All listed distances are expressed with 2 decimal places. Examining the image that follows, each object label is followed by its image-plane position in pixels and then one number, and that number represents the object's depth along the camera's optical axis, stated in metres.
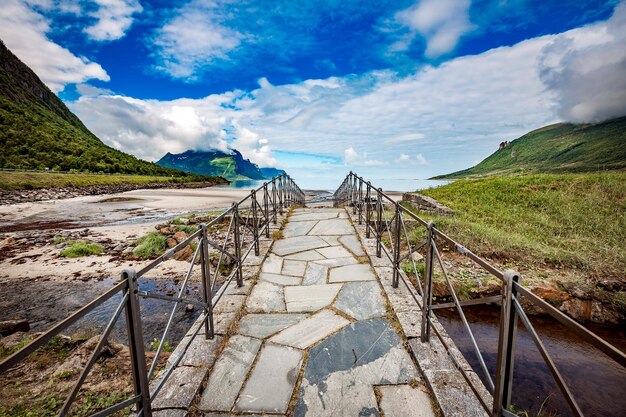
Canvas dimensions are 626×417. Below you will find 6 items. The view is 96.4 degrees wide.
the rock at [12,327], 4.03
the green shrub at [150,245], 7.93
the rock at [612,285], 5.06
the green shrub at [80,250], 7.89
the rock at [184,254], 7.59
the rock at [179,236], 8.66
